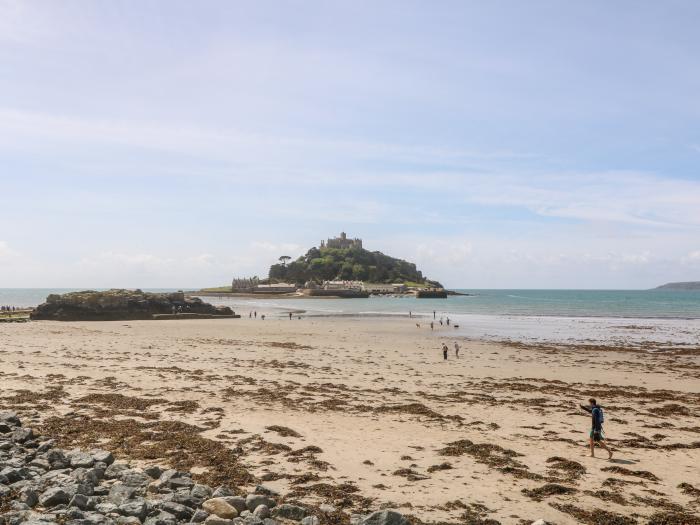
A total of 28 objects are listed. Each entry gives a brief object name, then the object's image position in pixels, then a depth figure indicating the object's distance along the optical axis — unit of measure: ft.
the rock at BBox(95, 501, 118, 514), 24.98
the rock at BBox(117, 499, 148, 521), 24.56
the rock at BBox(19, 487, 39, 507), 25.79
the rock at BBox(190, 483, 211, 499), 27.58
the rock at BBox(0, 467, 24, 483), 28.84
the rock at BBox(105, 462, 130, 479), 30.42
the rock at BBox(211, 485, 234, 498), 27.53
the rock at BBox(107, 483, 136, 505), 26.32
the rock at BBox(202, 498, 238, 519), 25.52
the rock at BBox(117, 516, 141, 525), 23.71
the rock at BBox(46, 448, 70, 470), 31.53
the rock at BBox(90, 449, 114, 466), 32.32
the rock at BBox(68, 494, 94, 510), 25.25
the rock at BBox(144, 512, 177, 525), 23.70
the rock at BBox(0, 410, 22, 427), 39.92
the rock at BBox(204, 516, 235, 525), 23.99
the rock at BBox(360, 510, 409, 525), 25.00
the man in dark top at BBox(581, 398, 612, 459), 40.24
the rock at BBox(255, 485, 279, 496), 29.27
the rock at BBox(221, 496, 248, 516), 26.43
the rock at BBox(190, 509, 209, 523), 24.59
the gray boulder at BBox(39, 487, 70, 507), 25.77
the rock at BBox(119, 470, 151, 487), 29.03
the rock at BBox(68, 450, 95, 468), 31.65
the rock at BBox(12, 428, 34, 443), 36.40
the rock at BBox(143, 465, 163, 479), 30.91
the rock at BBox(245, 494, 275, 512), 26.73
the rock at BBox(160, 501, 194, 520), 25.01
